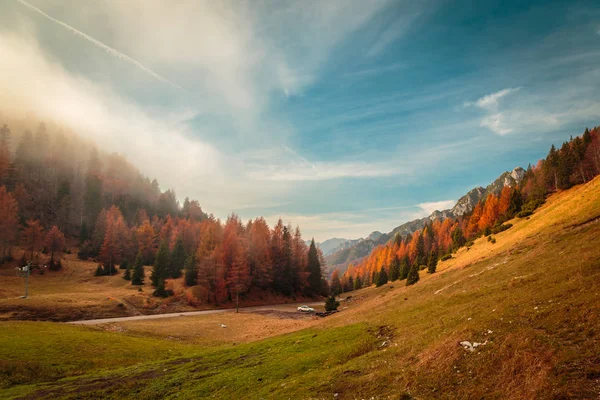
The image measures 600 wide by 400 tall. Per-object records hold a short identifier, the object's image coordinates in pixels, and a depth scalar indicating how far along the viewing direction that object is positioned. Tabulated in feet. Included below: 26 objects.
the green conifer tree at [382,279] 402.31
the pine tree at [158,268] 293.02
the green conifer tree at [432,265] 221.87
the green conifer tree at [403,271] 351.40
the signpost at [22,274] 259.02
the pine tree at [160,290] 266.16
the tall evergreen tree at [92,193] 520.42
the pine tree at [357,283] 545.93
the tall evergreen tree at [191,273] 306.55
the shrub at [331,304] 244.63
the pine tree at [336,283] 501.52
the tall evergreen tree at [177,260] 350.43
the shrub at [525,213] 220.84
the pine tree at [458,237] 389.19
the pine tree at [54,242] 328.29
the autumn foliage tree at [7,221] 297.74
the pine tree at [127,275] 314.14
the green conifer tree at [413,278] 202.67
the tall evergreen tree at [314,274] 427.33
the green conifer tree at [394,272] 417.90
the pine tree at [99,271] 326.65
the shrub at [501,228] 209.75
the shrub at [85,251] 393.91
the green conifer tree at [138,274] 298.56
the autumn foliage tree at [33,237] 311.47
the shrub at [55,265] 312.40
